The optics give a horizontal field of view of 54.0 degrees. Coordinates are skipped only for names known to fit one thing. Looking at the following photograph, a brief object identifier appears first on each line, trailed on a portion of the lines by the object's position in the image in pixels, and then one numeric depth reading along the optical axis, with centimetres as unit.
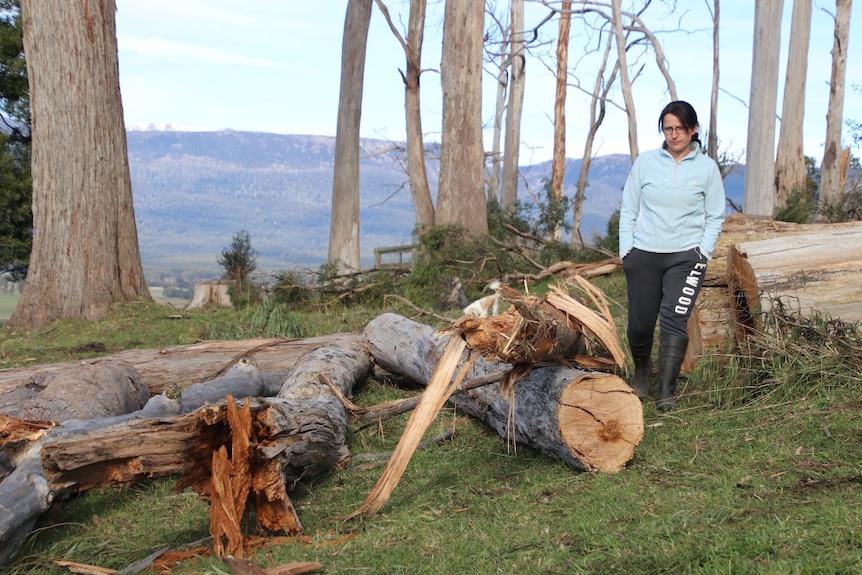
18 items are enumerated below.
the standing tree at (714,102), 2522
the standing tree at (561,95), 3070
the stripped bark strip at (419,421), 465
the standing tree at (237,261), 1617
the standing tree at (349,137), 1992
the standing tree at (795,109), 2006
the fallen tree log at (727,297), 643
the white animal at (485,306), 1102
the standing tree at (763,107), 1593
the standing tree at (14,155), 1606
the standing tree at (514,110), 2991
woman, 588
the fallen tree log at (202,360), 754
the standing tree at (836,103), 2384
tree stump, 1498
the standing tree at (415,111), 2000
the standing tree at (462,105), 1698
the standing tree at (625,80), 2391
